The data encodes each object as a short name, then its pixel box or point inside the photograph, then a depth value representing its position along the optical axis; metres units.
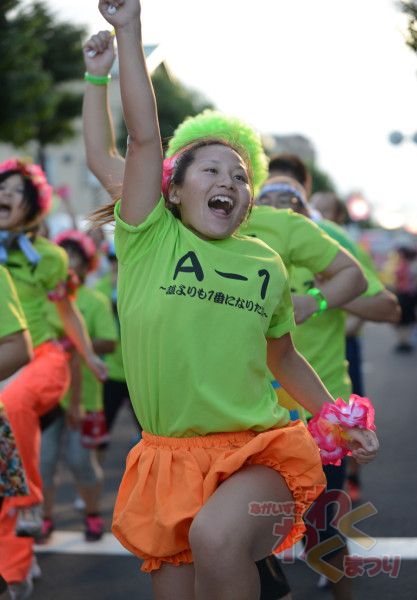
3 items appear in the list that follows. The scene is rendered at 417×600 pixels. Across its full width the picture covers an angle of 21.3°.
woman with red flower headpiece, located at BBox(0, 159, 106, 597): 5.33
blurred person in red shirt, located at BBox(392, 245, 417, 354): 21.91
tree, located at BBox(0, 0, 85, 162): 16.45
